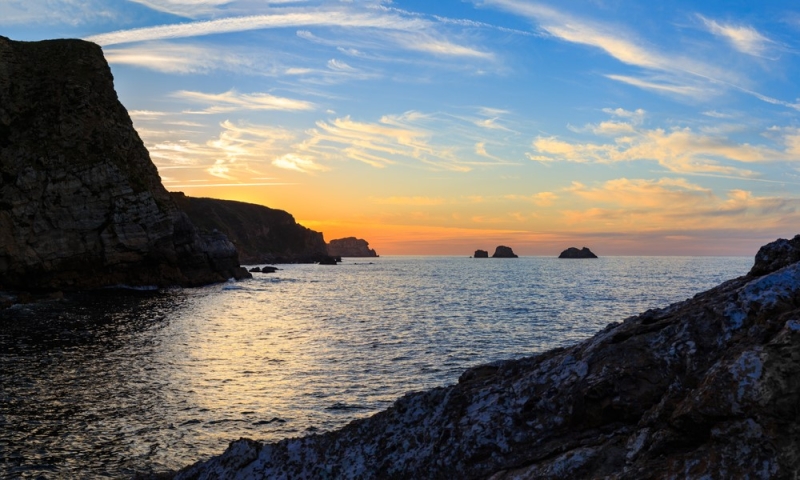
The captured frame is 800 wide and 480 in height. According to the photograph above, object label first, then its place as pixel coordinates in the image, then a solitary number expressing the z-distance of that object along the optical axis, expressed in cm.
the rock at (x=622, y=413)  494
